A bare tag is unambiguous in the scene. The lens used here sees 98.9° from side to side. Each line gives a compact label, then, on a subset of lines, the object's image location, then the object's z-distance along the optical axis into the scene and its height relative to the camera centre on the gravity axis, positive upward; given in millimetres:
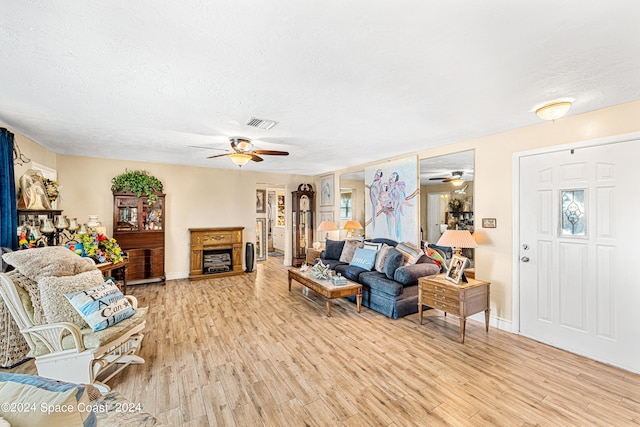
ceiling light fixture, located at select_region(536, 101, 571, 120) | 2523 +966
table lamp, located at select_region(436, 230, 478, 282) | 3318 -330
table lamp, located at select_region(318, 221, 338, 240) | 6244 -280
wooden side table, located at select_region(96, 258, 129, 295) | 3693 -734
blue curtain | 2854 +205
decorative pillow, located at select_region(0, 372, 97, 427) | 857 -632
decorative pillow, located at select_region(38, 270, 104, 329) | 2244 -689
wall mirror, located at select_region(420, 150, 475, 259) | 4422 +391
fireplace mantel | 5888 -688
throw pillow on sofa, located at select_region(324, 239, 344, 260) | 5504 -719
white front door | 2576 -401
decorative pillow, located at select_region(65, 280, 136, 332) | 2297 -797
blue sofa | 3761 -1008
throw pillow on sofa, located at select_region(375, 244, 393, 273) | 4376 -709
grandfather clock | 7258 -166
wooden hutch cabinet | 5246 -365
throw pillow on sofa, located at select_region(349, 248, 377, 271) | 4559 -768
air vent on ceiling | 3066 +1054
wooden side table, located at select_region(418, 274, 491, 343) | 3109 -1001
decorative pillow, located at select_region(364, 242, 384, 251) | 4695 -562
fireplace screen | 6035 -1046
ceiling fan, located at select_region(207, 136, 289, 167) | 3729 +886
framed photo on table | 3246 -677
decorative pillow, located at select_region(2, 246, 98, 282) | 2365 -430
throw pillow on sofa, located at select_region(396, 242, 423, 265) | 4195 -619
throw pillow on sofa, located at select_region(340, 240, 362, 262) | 5137 -684
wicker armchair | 2127 -1028
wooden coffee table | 3752 -1060
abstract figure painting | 4621 +242
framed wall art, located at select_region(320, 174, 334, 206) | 6922 +618
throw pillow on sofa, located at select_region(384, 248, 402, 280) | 4004 -738
